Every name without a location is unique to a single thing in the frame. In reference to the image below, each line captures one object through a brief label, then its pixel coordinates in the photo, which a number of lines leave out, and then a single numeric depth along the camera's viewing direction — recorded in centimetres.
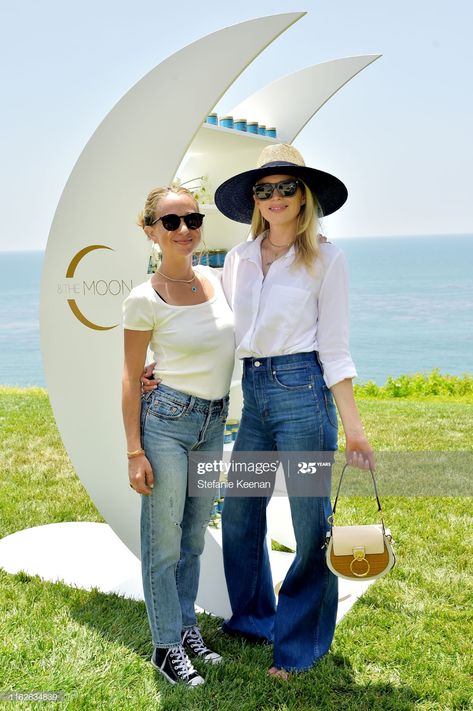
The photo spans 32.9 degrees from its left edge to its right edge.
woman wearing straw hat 249
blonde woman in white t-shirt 250
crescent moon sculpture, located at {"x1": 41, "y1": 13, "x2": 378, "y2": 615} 300
